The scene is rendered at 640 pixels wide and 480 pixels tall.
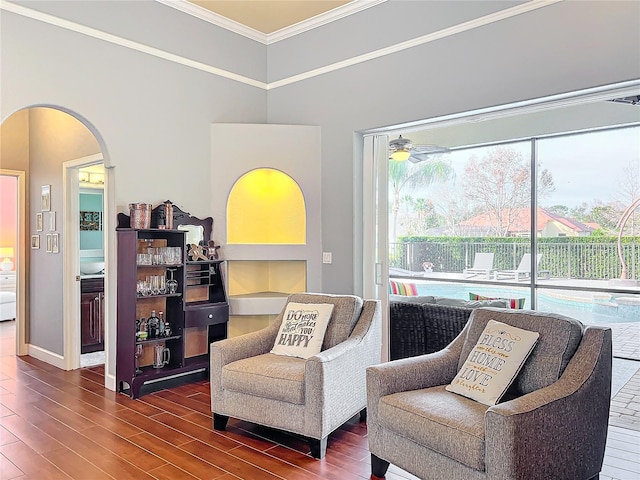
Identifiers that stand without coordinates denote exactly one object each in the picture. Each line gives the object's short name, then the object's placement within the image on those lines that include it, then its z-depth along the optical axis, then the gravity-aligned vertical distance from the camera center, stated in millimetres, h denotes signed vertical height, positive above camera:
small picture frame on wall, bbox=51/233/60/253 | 5187 -110
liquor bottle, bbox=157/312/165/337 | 4348 -827
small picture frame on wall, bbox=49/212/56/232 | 5270 +121
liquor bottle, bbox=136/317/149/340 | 4219 -837
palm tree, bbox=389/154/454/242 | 6191 +763
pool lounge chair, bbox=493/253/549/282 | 6191 -480
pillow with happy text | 3451 -692
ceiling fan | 5363 +953
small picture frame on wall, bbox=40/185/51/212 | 5344 +375
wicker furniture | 4328 -840
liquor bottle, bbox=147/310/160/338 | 4336 -813
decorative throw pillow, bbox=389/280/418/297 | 5926 -674
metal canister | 4188 +148
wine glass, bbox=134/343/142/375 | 4247 -1060
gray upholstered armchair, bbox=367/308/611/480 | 2141 -860
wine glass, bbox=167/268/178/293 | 4391 -461
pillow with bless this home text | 2539 -687
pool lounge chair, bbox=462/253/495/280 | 6477 -418
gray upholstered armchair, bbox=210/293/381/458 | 2982 -909
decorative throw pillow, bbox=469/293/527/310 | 4664 -668
